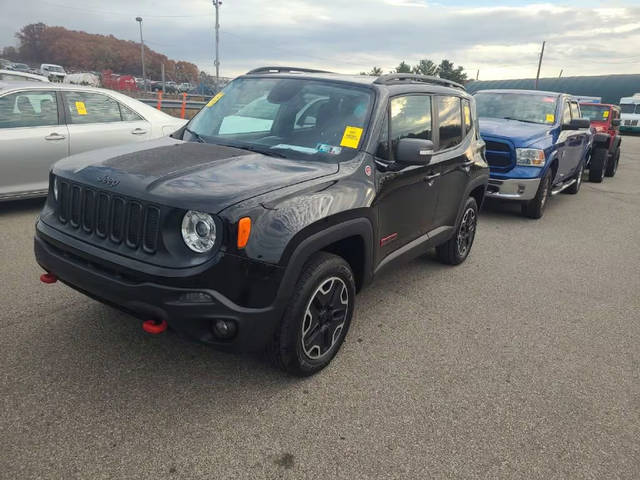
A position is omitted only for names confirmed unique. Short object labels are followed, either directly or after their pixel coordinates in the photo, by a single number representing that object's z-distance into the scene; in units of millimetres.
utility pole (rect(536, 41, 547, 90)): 60000
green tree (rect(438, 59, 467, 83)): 74188
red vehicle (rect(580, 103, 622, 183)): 11914
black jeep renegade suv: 2439
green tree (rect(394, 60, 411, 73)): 75638
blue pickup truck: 7469
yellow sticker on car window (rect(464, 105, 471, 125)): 4918
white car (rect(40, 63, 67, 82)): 47900
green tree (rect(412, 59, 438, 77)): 73125
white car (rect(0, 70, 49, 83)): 7652
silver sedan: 5727
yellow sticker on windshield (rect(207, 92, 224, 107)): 4090
